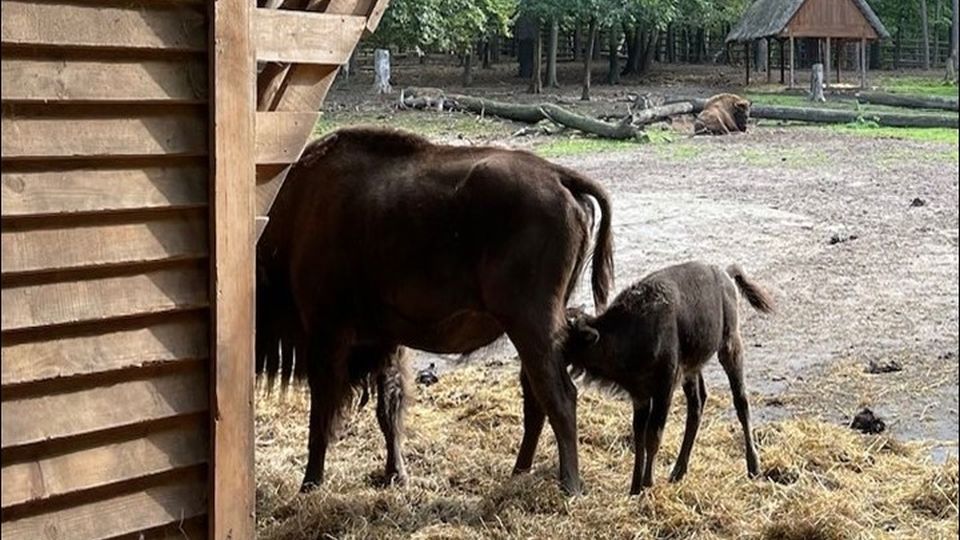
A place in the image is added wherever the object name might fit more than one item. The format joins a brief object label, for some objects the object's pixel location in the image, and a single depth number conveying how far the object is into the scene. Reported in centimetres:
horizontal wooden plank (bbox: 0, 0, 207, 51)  284
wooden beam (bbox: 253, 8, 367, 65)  342
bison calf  447
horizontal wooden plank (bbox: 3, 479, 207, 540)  293
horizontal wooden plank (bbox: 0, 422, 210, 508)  288
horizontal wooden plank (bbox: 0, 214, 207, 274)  284
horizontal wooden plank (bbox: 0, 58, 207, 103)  285
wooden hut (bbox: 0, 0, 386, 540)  287
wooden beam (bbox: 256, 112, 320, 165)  349
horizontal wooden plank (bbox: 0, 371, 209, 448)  287
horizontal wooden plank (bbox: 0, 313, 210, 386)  286
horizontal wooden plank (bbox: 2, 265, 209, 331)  285
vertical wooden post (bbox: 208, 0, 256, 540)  320
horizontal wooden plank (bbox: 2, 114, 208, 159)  285
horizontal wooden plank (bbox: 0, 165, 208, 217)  284
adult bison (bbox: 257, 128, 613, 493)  440
